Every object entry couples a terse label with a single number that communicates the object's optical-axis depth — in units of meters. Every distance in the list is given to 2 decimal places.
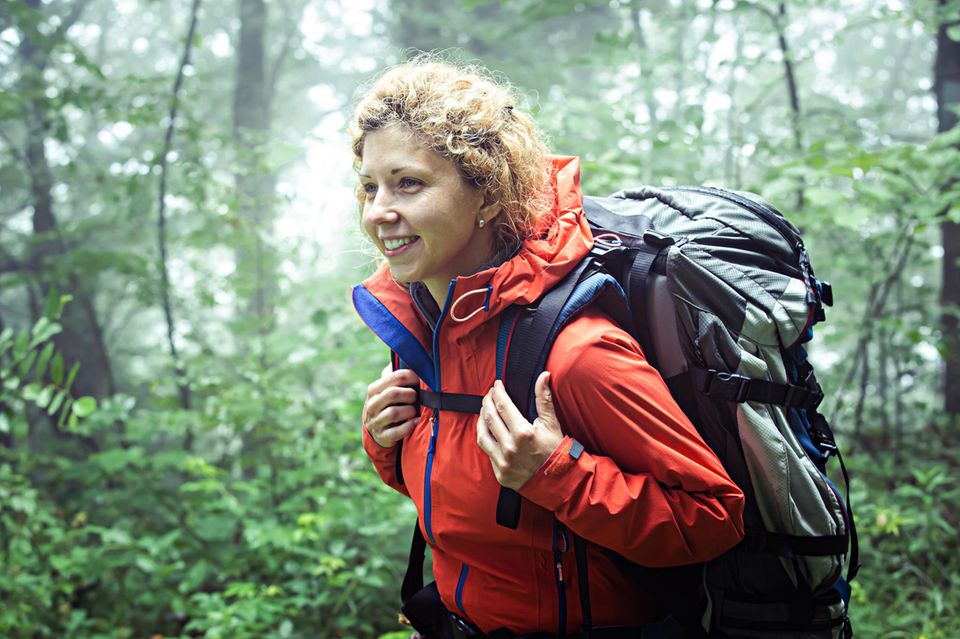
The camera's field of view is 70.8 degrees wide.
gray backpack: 1.60
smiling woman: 1.49
